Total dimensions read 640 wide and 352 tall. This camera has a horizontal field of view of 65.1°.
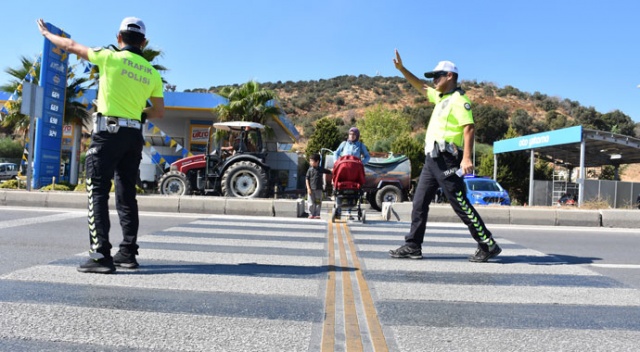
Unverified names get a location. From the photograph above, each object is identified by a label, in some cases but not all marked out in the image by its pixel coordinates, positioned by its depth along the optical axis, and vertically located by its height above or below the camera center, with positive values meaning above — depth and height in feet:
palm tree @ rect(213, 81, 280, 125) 81.97 +13.81
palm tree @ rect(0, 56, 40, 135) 68.49 +12.38
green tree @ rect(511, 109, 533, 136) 222.28 +35.94
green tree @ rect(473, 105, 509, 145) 207.21 +31.24
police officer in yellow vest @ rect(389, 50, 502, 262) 16.76 +1.23
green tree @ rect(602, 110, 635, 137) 225.76 +40.22
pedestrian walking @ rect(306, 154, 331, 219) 34.19 +0.14
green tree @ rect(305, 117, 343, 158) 132.77 +14.82
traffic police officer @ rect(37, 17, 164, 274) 13.70 +1.23
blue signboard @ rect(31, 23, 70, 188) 52.75 +6.55
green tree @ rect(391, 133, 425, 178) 111.45 +10.47
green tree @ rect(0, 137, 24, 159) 150.10 +7.89
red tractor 45.57 +1.55
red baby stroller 30.48 +0.75
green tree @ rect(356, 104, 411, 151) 169.37 +23.68
